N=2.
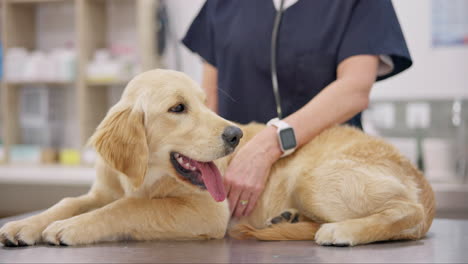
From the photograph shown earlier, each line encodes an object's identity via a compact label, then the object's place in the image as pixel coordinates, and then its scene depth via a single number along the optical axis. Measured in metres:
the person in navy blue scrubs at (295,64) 2.05
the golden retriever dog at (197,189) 1.83
